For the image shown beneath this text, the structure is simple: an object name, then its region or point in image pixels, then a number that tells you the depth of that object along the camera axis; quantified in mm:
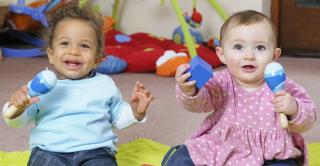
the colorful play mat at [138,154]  1307
